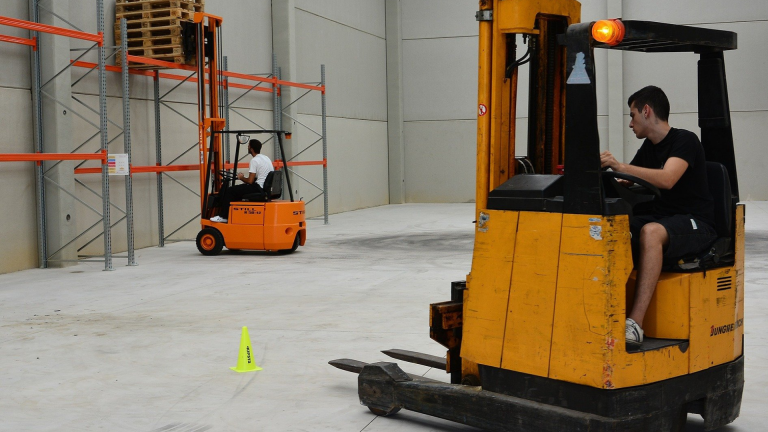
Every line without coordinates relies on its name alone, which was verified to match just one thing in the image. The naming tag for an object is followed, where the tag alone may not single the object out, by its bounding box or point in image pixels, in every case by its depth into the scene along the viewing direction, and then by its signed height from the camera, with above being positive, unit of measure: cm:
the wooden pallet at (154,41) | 1352 +208
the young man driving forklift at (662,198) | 402 -15
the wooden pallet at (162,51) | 1355 +192
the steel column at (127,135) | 1211 +52
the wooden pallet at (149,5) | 1344 +266
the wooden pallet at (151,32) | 1347 +222
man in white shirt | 1338 -19
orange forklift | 1316 -51
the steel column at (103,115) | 1155 +77
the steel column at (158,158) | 1455 +23
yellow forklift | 389 -52
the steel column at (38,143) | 1178 +41
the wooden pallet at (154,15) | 1343 +249
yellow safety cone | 609 -134
